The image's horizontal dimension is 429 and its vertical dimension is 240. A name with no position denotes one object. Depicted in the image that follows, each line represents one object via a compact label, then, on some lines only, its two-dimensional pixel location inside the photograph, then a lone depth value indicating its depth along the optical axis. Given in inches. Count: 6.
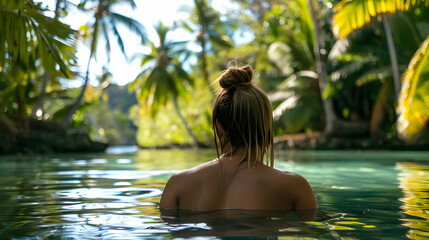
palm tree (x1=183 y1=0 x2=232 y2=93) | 1084.5
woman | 98.4
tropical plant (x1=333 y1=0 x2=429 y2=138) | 298.0
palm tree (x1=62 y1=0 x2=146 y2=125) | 814.5
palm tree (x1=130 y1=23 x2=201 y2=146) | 1085.8
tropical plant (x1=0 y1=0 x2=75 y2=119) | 225.3
